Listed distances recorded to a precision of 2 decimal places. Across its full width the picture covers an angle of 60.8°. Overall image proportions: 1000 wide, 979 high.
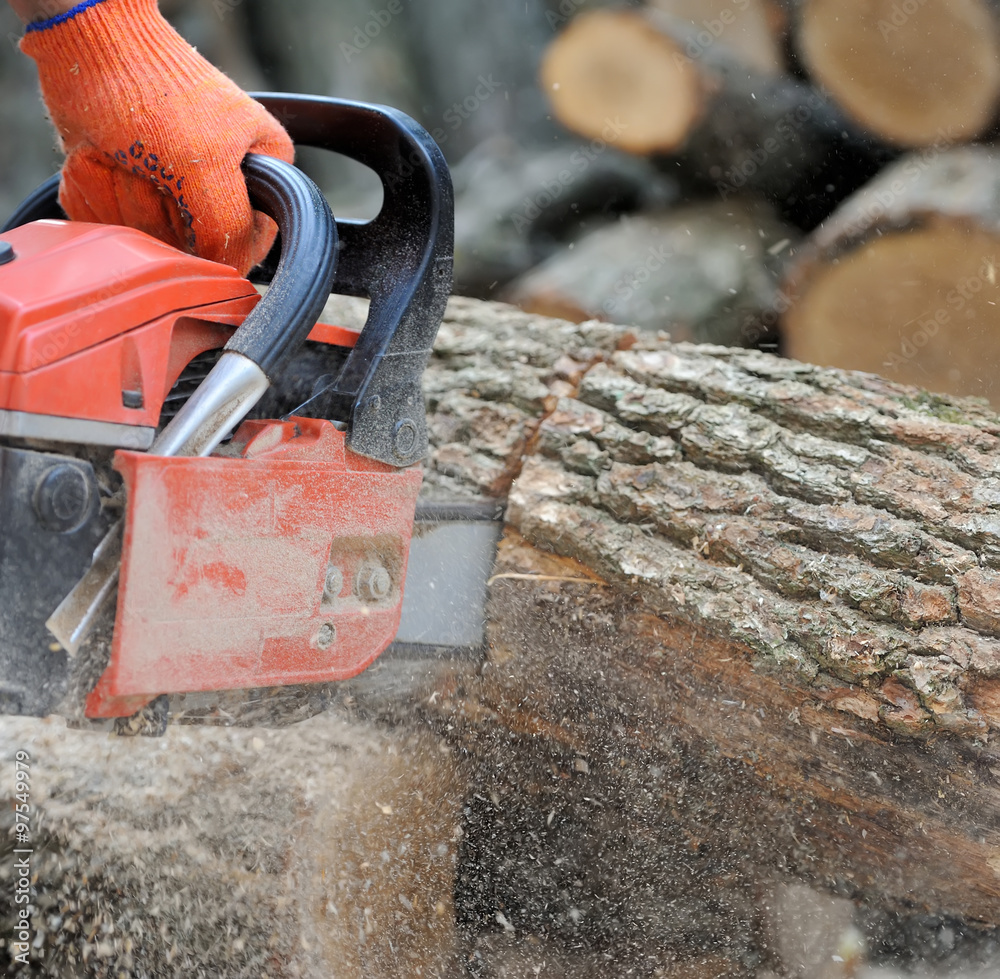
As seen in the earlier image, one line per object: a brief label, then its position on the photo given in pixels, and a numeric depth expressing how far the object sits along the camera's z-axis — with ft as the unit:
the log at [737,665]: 5.14
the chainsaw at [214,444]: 3.71
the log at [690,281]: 10.75
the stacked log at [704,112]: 10.05
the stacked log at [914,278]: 7.89
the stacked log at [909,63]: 8.14
